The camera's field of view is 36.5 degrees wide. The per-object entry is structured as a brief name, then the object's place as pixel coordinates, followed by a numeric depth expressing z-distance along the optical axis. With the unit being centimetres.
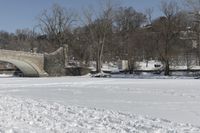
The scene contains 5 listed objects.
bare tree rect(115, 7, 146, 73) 5055
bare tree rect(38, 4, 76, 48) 5516
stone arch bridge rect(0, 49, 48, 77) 4422
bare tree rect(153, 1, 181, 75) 4456
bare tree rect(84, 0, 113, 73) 4833
